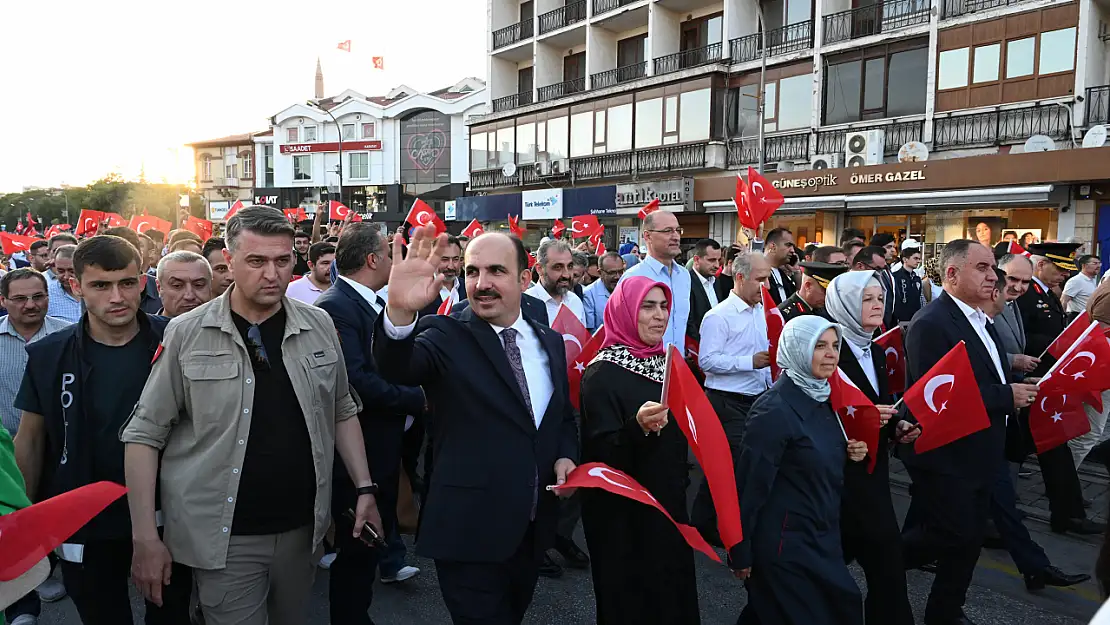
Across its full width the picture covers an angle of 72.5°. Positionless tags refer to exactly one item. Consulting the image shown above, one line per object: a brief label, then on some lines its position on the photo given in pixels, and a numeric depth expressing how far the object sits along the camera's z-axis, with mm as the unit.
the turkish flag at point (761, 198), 9727
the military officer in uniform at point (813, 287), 5512
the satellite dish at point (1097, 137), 15502
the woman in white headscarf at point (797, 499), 3250
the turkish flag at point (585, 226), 16594
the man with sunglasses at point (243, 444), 2676
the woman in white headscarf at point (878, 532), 3602
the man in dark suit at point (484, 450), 2914
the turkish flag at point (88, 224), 13703
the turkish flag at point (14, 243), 12086
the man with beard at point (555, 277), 7031
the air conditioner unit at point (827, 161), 21062
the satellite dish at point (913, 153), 18625
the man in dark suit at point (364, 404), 3752
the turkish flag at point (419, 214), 8680
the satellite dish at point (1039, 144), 16562
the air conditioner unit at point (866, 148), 20328
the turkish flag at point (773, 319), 5877
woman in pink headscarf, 3260
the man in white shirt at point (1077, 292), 9414
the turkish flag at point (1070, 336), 5105
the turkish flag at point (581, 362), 4229
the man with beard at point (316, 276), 5965
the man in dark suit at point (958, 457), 3969
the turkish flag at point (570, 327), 5648
